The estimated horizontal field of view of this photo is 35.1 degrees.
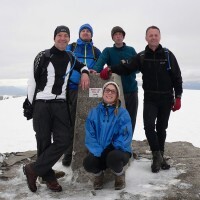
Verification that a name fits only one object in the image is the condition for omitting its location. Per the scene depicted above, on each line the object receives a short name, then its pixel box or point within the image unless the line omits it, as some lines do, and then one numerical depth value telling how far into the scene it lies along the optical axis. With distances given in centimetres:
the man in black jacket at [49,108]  518
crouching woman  499
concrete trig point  598
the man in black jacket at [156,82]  596
